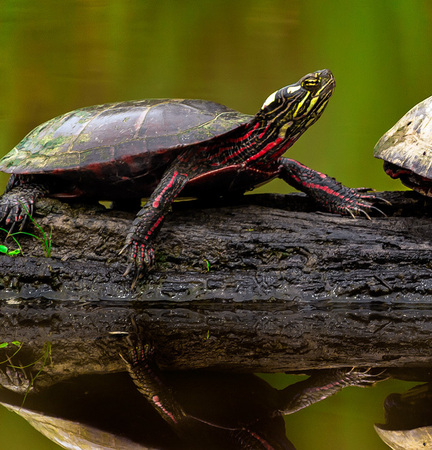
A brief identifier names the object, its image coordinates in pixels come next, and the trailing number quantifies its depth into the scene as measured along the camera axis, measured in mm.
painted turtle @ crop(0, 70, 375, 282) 5887
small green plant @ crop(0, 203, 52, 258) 6129
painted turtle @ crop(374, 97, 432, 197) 5961
